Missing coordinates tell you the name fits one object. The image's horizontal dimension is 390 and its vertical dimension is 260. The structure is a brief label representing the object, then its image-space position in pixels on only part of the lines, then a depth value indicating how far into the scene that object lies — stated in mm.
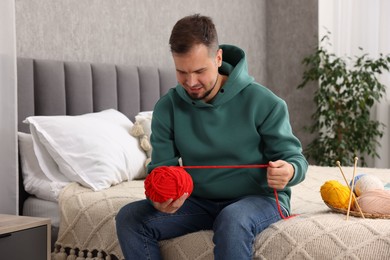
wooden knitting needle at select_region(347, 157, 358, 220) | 1764
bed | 1647
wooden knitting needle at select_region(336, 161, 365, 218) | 1756
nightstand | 1783
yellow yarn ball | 1817
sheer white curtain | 4264
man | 1725
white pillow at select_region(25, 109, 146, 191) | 2373
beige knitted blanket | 1600
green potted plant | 4082
